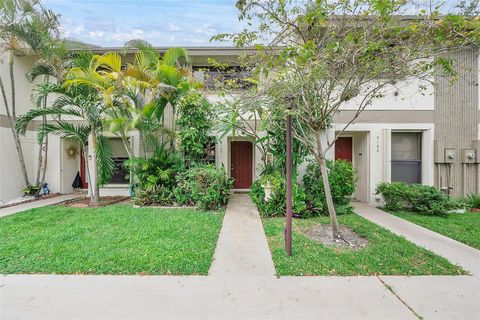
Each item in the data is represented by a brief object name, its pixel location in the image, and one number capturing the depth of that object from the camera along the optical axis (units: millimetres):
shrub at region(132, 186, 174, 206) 7617
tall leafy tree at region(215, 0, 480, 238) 3629
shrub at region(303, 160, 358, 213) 6703
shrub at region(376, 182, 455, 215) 6953
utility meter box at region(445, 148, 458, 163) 8016
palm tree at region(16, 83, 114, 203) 7402
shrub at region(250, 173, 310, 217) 6304
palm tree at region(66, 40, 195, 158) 6910
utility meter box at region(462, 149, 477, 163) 7992
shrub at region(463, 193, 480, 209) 7672
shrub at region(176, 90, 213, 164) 7555
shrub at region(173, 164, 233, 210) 6973
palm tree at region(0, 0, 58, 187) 7523
